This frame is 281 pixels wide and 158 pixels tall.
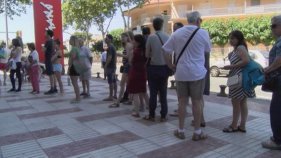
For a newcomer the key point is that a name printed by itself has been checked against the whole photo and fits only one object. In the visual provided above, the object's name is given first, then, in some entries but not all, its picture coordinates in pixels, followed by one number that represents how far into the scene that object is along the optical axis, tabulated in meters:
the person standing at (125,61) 5.40
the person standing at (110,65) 5.85
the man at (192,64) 3.42
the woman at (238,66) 3.55
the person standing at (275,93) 3.07
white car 11.42
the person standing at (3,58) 9.16
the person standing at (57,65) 6.84
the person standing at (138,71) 4.56
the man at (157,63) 4.23
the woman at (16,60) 7.78
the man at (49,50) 7.04
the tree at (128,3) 26.49
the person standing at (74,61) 5.92
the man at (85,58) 6.12
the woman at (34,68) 7.40
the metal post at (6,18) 17.35
